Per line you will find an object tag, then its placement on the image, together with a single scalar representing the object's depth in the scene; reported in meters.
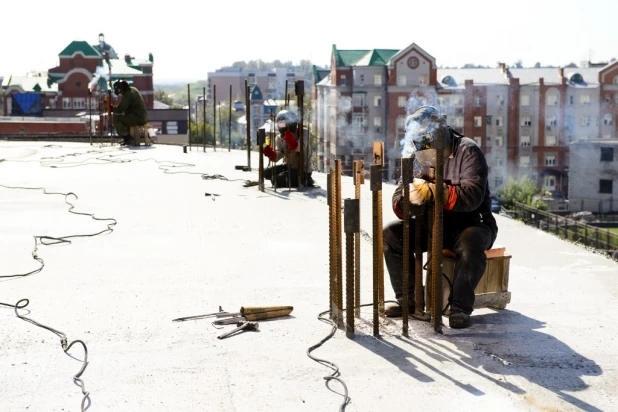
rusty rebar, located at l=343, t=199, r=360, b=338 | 5.09
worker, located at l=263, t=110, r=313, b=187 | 12.30
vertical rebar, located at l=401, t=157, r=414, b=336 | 5.12
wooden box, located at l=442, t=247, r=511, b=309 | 5.52
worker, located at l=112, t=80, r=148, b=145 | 19.33
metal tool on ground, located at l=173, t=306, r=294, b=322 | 5.47
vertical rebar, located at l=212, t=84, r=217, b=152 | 20.83
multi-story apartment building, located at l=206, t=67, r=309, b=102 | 169.88
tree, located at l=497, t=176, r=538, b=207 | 57.62
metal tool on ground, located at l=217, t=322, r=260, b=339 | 5.23
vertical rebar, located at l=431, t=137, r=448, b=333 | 5.11
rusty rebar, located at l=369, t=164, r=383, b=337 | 5.04
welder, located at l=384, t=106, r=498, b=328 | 5.26
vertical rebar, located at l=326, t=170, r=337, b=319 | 5.42
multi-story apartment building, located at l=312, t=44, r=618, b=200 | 61.78
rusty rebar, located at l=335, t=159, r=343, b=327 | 5.30
